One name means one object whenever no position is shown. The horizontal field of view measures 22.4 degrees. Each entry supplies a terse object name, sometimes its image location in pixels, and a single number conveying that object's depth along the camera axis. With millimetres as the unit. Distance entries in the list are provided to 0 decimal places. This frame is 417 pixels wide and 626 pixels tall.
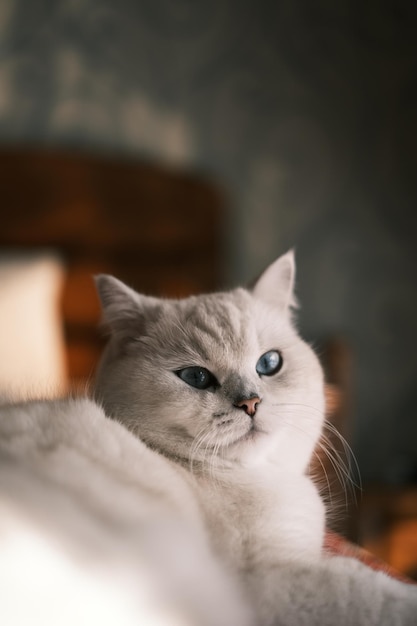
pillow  881
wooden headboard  1117
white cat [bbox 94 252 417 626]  439
